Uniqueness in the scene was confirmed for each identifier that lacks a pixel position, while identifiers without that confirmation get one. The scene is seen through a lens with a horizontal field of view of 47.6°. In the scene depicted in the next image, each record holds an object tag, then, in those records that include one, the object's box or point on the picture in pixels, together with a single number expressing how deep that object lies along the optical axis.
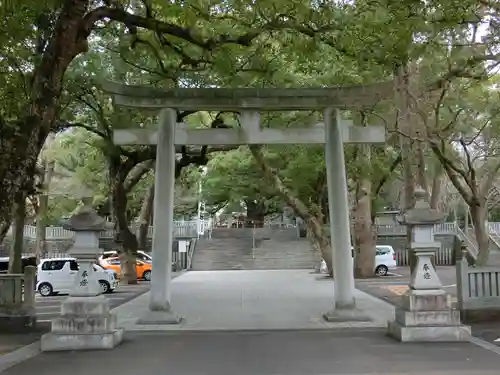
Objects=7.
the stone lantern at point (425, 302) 9.91
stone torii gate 12.52
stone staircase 37.44
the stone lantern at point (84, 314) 9.66
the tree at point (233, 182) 29.70
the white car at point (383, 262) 30.38
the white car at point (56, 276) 21.62
